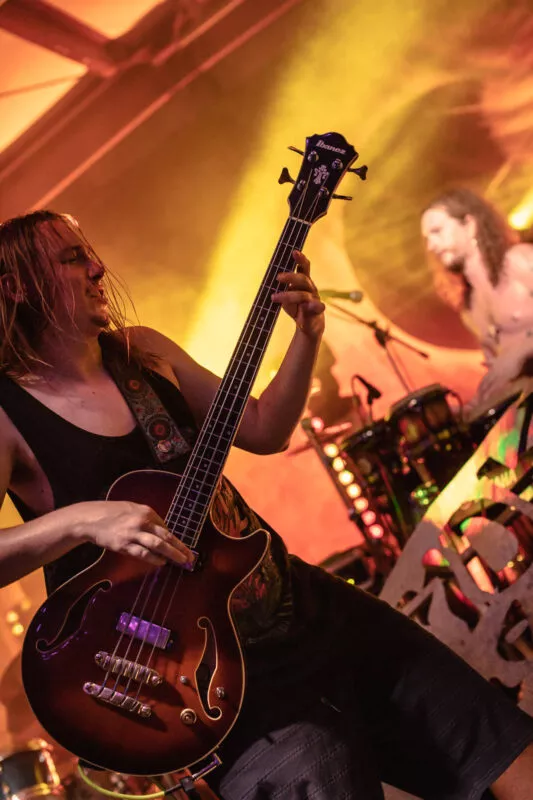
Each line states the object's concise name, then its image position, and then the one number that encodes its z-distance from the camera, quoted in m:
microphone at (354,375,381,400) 5.20
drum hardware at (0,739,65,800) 3.20
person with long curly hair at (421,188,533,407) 4.80
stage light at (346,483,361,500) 5.03
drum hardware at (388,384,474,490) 4.64
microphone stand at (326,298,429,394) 5.29
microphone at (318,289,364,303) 5.33
